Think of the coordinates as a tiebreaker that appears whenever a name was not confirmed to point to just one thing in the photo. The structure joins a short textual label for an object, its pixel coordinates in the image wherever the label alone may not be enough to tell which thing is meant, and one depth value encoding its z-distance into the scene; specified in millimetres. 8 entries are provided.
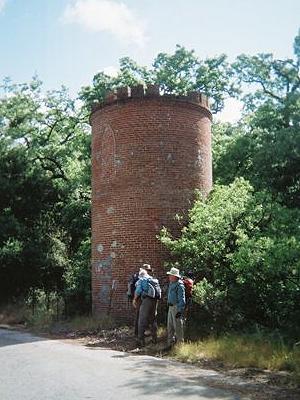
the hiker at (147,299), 12906
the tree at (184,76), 32875
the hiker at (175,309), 11953
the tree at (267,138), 22109
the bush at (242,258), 12734
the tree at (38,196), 24656
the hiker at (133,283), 14197
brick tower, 15914
